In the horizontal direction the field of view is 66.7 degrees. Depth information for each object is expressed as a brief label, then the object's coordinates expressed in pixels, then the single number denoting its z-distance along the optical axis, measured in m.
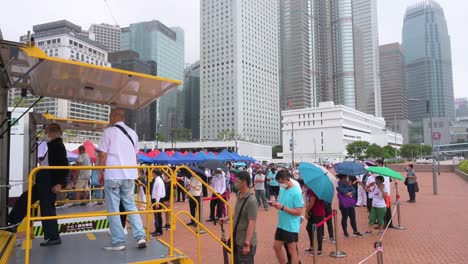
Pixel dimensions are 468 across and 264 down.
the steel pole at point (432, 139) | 22.42
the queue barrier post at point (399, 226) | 11.44
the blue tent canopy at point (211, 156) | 23.31
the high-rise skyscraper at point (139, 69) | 100.38
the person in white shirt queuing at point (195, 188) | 11.92
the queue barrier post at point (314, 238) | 6.77
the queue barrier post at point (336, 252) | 8.17
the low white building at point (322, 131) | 115.06
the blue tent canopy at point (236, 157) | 25.15
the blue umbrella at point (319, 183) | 7.17
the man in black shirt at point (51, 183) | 5.05
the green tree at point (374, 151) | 96.50
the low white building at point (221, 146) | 108.21
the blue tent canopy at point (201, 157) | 22.82
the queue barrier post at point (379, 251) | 5.55
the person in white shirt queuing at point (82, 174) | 11.03
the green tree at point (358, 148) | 102.19
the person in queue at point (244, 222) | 4.91
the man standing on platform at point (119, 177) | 4.75
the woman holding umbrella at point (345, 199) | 10.01
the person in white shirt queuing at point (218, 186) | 12.79
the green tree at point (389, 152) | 99.07
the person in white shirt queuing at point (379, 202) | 10.27
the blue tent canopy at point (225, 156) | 23.98
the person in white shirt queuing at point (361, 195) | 14.33
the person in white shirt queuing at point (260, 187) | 15.40
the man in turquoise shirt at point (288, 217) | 5.98
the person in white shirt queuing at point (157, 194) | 10.59
